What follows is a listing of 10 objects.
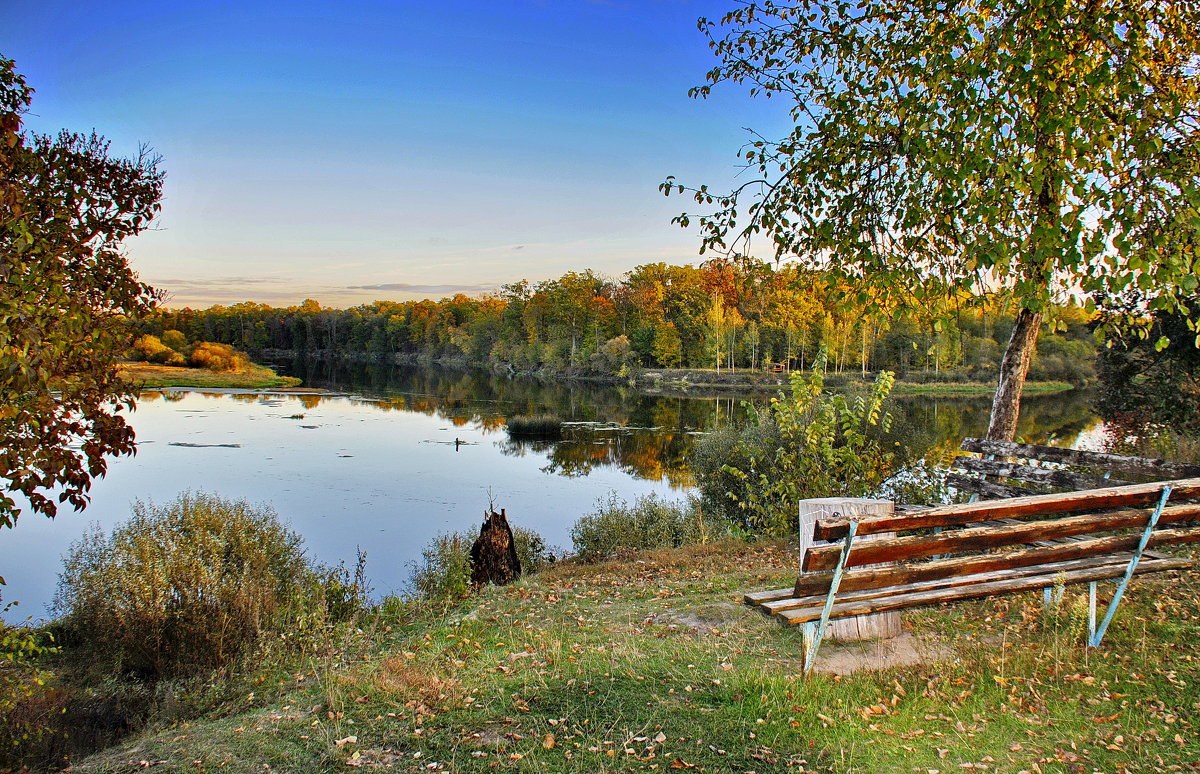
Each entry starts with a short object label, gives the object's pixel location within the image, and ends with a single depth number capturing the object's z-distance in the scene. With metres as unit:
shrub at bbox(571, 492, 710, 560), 13.18
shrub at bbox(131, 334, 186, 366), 56.01
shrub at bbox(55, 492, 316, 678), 8.00
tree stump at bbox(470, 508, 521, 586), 10.30
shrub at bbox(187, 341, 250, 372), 64.25
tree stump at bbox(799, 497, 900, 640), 5.19
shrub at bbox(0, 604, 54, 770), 3.91
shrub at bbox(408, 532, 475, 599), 8.97
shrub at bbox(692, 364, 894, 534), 11.16
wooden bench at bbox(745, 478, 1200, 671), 3.93
